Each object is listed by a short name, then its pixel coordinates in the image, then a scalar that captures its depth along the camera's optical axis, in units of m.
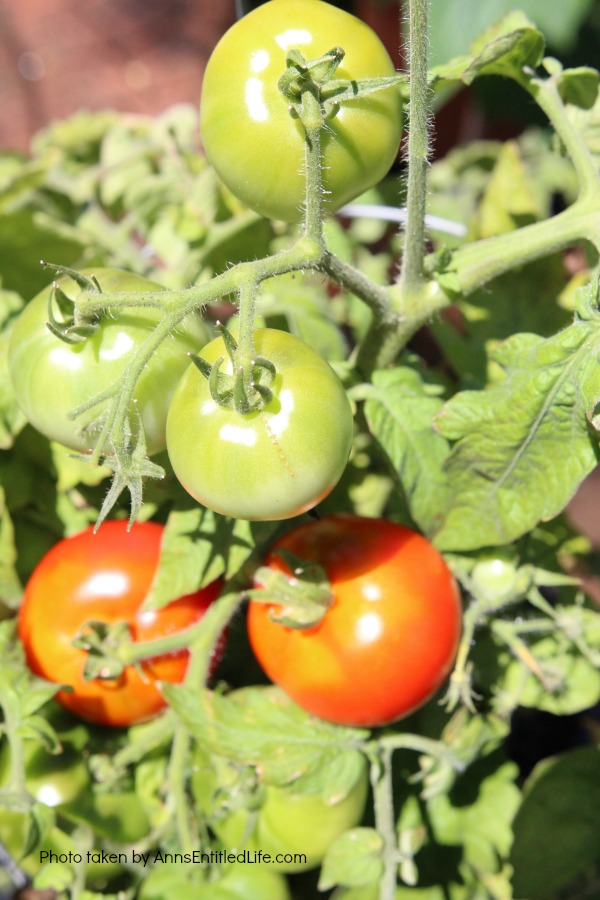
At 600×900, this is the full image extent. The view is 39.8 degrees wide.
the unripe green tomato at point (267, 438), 0.46
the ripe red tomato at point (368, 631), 0.66
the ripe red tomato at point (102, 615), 0.71
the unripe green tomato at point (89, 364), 0.52
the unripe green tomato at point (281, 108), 0.50
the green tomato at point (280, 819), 0.72
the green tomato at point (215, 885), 0.76
